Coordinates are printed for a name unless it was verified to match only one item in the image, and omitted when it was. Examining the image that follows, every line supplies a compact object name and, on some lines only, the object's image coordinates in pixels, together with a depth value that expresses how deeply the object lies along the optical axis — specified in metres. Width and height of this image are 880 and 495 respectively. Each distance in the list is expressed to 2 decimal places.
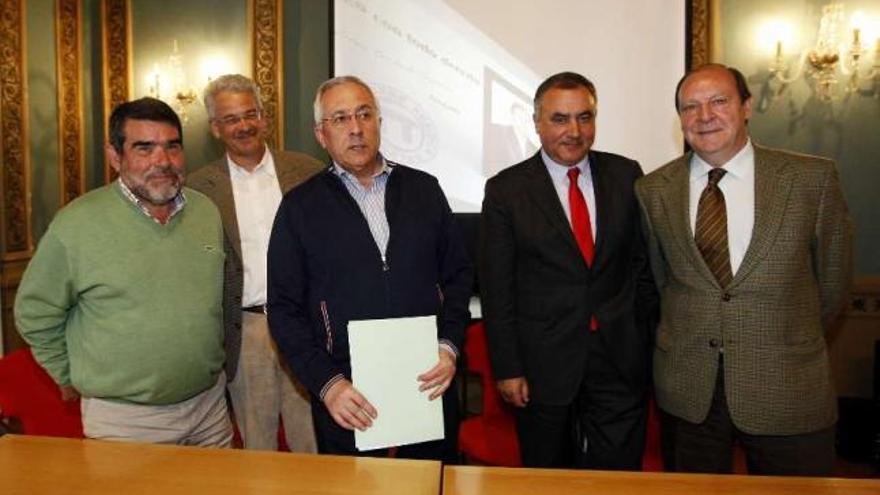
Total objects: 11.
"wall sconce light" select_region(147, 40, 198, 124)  4.30
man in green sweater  1.78
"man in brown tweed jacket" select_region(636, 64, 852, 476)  1.85
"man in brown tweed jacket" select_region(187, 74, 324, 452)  2.46
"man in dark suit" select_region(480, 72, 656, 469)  2.13
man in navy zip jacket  1.81
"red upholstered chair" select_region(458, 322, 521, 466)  2.74
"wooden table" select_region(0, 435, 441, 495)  1.35
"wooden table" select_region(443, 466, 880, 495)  1.34
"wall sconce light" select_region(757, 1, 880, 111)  3.73
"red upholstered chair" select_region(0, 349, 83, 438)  2.08
